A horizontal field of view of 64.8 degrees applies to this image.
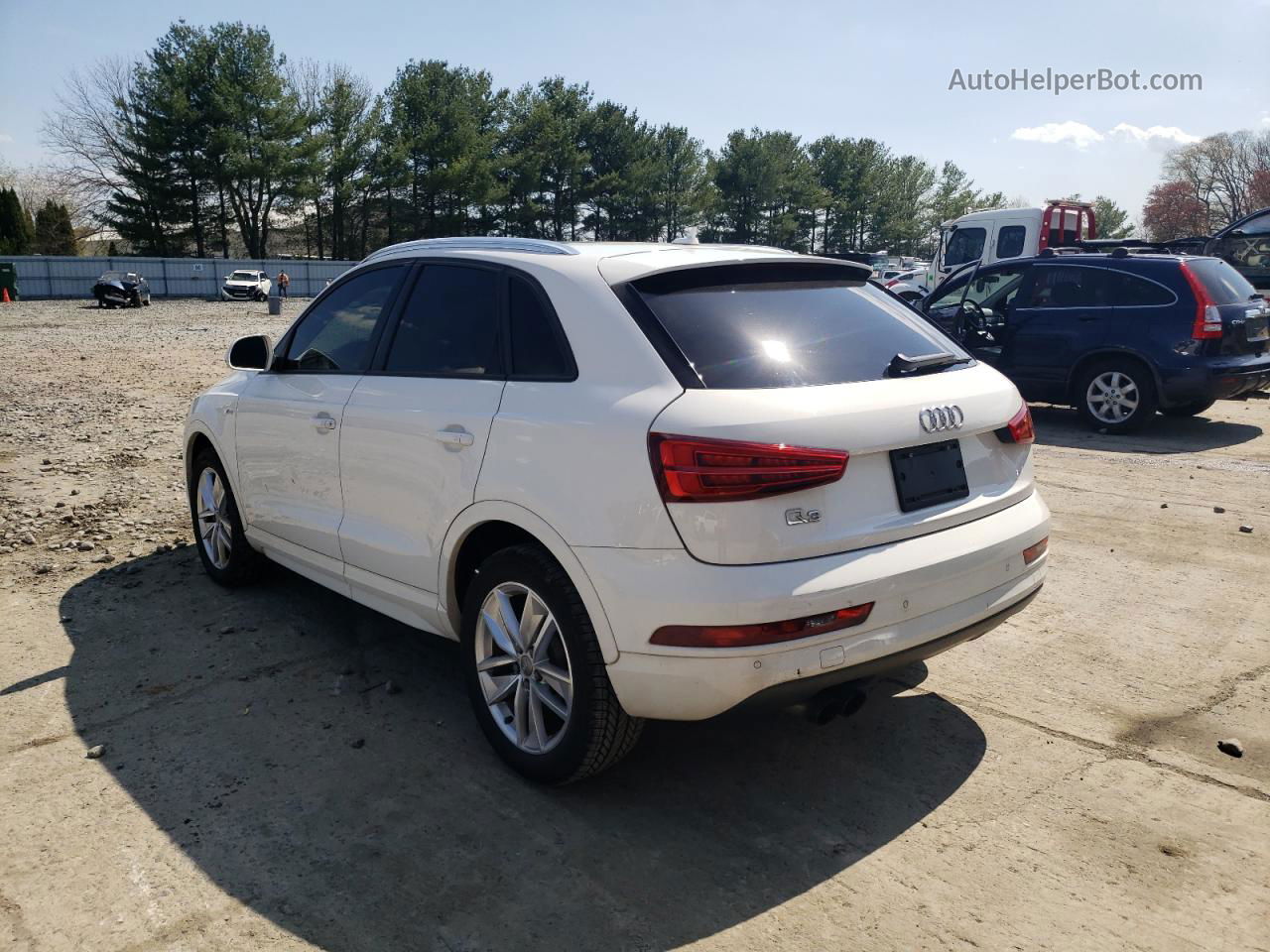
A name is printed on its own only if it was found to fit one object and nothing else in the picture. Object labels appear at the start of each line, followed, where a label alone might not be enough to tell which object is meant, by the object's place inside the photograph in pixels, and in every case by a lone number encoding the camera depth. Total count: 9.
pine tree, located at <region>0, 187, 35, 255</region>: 52.62
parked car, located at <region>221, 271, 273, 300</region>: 44.66
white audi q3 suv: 2.80
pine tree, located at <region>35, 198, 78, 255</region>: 56.03
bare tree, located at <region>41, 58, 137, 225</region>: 55.31
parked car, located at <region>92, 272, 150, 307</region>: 37.69
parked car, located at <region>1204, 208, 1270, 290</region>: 17.25
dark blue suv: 9.46
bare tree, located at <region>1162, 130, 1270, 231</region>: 64.62
